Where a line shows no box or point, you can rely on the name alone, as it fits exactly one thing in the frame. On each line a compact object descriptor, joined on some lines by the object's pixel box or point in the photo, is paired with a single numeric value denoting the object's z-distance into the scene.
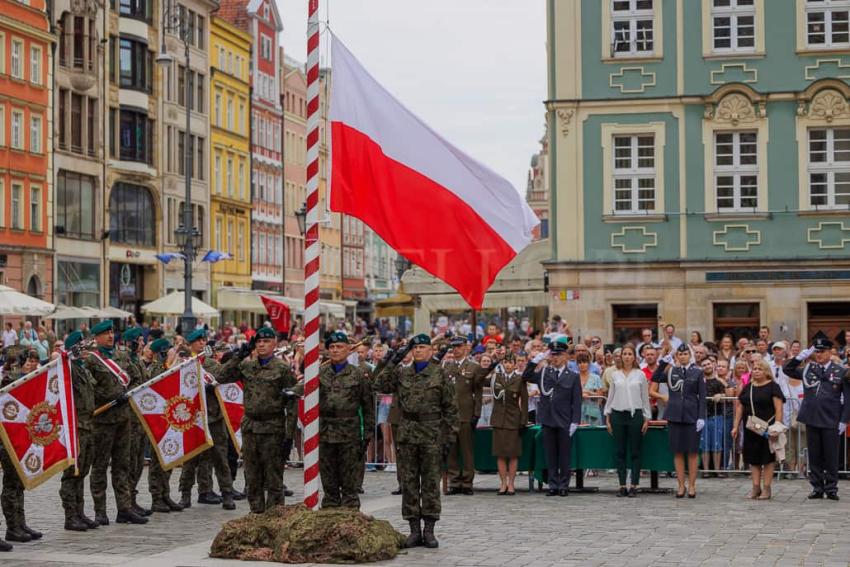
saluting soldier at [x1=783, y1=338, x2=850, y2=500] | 19.55
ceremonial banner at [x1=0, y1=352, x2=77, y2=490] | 15.83
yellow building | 76.81
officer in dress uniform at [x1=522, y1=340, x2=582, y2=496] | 20.34
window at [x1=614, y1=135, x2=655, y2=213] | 37.00
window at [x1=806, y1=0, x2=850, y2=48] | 36.97
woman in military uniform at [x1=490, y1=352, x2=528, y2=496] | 20.55
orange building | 54.75
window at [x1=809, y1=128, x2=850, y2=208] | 36.50
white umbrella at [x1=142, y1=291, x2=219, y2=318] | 47.56
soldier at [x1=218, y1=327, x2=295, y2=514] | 16.11
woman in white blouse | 20.19
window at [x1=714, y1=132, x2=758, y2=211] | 36.84
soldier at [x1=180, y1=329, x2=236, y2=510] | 18.88
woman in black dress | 19.53
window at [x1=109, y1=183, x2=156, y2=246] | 64.56
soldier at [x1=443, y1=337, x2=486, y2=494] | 20.81
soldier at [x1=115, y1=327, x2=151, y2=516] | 17.84
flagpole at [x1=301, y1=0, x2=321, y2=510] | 14.18
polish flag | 16.05
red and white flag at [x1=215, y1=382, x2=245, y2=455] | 19.33
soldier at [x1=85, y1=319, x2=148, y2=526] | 17.12
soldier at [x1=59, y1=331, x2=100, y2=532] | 16.62
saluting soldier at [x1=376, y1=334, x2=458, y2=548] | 15.05
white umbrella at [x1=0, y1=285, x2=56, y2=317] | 36.75
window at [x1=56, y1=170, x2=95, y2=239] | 59.53
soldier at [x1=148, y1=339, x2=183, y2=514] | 18.50
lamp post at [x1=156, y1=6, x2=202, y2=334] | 42.75
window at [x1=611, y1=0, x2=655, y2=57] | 37.19
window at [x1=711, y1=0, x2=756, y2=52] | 37.09
